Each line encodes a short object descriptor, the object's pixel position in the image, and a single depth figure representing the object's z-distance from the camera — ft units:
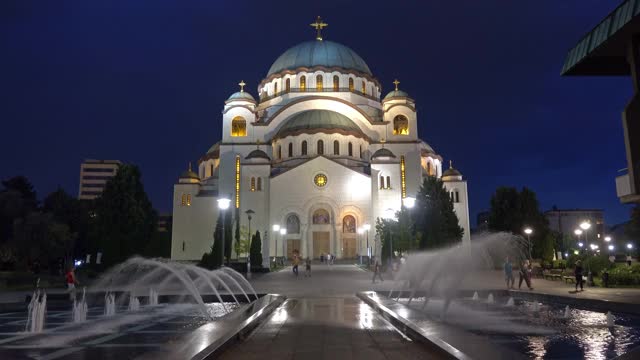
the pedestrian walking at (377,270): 72.83
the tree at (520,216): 125.80
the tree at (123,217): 108.47
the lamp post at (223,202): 73.26
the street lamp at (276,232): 131.23
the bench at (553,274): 75.93
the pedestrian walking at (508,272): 61.52
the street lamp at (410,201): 76.42
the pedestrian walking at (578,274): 54.70
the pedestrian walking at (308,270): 89.04
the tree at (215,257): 97.32
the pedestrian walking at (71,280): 57.82
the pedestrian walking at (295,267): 87.35
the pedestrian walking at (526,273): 58.95
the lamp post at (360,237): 138.10
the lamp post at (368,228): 128.36
